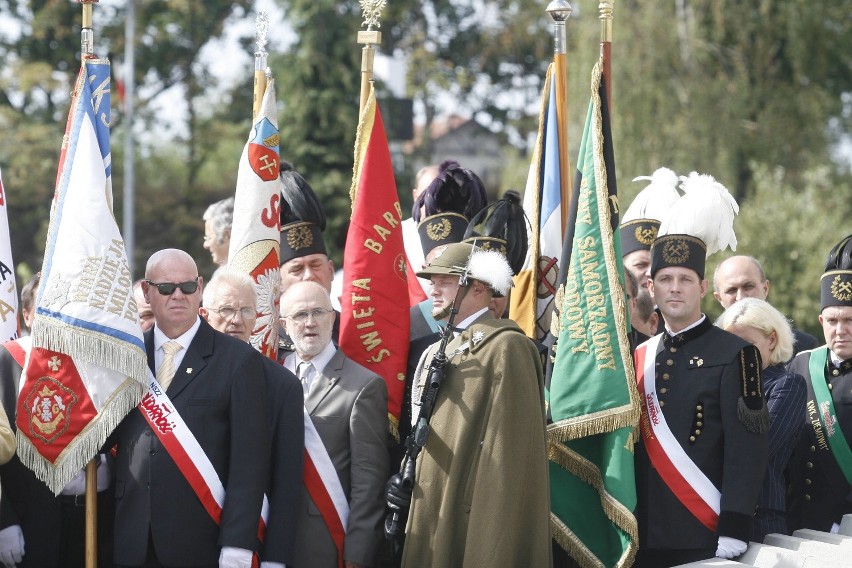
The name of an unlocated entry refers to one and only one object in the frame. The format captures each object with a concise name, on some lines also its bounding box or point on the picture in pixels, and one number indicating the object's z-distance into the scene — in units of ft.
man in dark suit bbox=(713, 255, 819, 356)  46.06
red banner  39.22
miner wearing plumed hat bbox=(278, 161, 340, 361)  43.57
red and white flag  40.63
